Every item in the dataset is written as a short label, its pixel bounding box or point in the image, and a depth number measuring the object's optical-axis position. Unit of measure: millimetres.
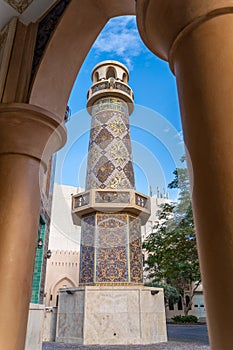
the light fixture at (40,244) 5143
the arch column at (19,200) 1594
